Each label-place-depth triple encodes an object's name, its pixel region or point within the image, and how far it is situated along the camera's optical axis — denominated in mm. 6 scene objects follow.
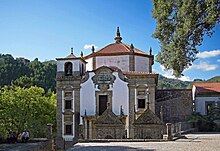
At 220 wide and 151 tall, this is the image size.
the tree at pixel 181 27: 13133
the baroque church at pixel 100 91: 28625
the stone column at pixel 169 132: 18703
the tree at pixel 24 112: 30453
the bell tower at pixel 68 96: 29484
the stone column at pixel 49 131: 21497
